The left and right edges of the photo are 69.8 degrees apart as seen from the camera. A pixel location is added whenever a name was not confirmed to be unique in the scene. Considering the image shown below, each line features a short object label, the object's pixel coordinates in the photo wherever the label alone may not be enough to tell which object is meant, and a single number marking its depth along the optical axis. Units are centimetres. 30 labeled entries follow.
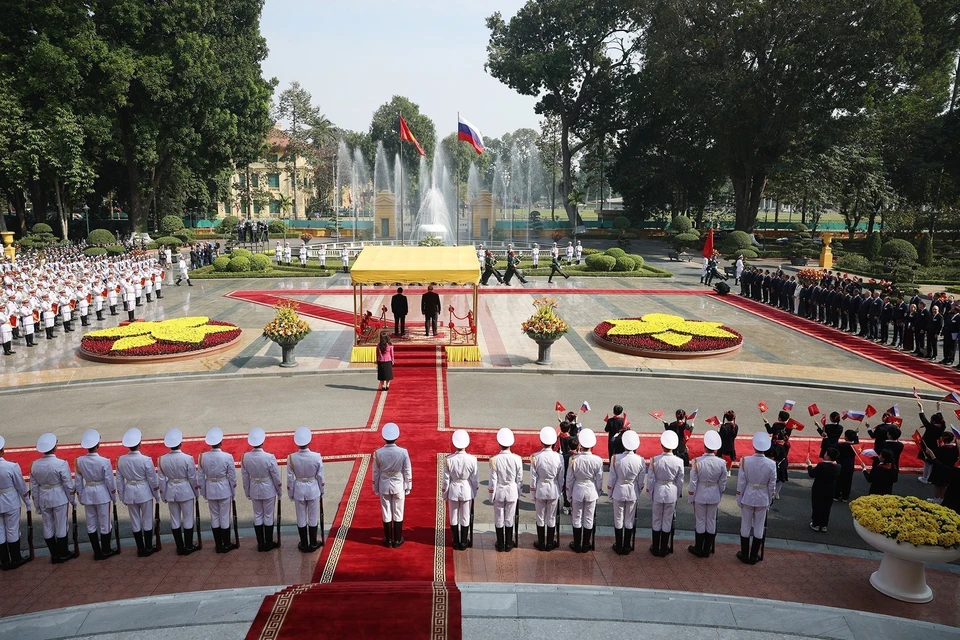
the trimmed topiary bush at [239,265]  3272
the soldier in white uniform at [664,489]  800
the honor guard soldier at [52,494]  784
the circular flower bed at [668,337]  1806
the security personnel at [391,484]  819
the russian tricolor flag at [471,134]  3256
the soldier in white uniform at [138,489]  798
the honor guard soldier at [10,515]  773
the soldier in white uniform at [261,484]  805
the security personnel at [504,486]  809
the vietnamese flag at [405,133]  3638
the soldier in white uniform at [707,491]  800
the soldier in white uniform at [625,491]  810
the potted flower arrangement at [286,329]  1627
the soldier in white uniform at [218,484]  808
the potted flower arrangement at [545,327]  1650
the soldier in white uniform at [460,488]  808
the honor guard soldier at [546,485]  819
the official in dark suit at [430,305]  1780
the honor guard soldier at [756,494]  788
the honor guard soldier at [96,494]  791
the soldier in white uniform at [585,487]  811
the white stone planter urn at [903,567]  675
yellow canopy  1638
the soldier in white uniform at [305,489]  807
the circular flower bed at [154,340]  1725
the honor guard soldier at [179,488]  804
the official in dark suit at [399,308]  1770
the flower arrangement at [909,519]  675
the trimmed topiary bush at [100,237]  4203
